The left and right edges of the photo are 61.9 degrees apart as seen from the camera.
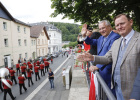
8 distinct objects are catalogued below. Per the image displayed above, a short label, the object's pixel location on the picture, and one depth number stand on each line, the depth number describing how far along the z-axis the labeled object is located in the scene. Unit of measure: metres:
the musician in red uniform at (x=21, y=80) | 9.77
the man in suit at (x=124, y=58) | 1.48
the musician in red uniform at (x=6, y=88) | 7.99
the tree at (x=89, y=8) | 6.56
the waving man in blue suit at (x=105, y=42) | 2.38
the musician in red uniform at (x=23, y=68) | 13.73
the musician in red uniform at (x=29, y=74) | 11.60
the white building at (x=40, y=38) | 37.69
